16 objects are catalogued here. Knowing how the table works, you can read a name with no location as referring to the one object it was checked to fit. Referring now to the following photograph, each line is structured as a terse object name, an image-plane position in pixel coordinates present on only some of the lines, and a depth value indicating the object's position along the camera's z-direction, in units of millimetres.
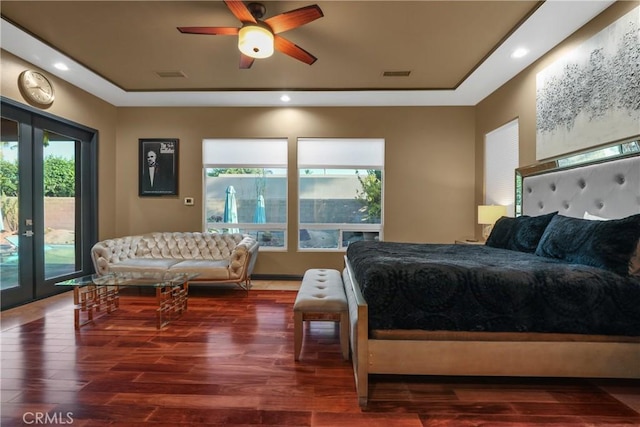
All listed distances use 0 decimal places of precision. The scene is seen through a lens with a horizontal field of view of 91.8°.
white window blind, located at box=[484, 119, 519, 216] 4078
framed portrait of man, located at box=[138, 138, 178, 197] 5219
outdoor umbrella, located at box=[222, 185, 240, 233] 5277
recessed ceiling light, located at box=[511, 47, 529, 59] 3355
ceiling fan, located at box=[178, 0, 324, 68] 2482
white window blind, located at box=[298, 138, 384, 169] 5215
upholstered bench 2289
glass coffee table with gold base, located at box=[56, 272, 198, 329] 3051
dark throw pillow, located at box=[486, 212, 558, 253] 2816
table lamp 4078
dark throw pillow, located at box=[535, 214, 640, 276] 1867
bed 1774
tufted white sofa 4086
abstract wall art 2400
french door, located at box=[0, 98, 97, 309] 3598
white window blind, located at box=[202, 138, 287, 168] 5238
